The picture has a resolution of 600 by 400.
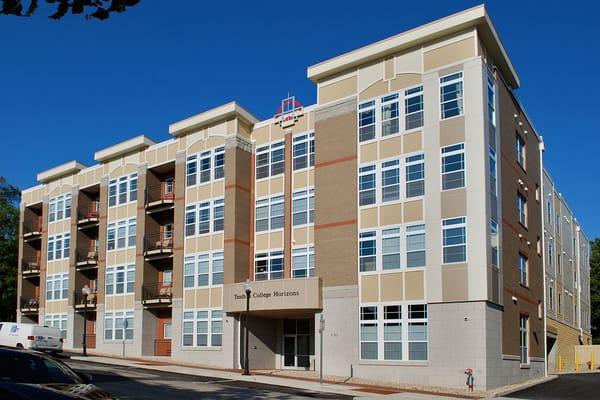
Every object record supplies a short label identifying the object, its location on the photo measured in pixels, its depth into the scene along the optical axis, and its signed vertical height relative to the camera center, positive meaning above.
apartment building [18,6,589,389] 29.80 +3.58
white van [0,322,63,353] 33.81 -1.97
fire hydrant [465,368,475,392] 27.59 -3.29
